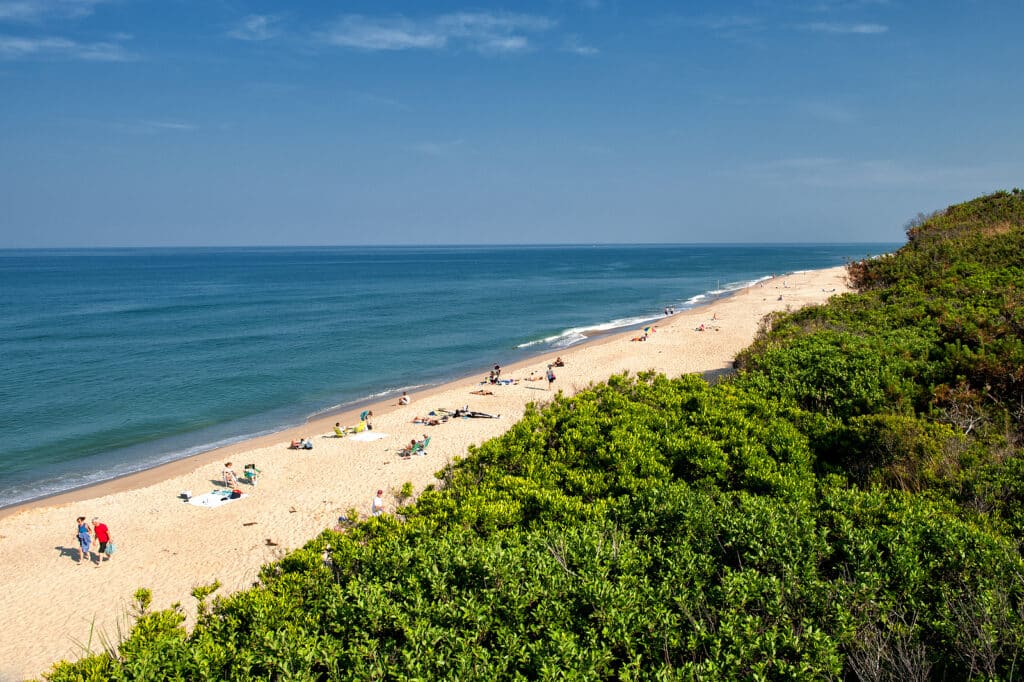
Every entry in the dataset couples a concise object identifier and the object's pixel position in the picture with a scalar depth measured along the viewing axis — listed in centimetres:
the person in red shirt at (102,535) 1584
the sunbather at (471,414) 2658
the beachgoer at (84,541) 1546
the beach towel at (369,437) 2459
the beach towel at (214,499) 1908
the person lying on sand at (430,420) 2588
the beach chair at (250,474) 2033
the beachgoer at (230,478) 2000
